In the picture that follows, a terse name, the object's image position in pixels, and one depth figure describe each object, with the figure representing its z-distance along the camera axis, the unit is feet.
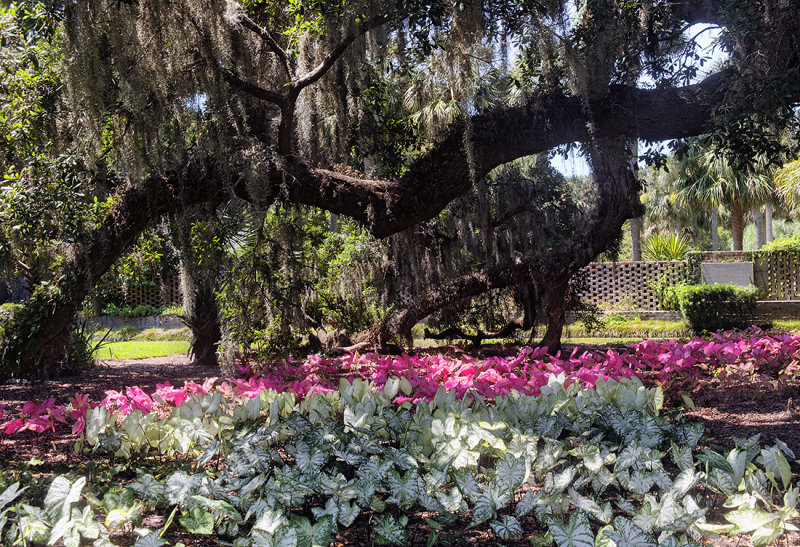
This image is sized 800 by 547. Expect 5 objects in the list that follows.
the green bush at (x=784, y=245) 43.68
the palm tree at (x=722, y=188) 63.67
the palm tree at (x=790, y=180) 36.52
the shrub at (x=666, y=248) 54.13
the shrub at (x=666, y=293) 44.24
